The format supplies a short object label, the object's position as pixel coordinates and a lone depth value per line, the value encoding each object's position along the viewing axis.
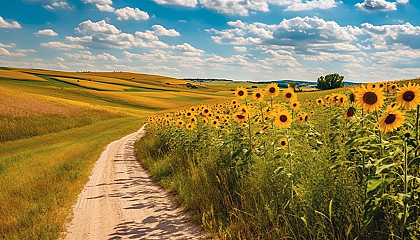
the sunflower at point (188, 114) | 12.94
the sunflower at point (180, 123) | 12.85
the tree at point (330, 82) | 84.12
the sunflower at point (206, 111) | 11.99
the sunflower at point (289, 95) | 7.71
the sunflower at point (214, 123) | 10.03
